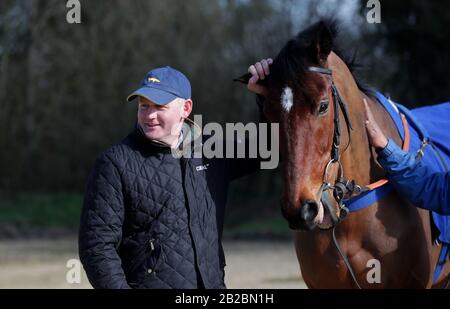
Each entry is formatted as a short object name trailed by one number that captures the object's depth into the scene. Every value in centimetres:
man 645
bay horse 687
